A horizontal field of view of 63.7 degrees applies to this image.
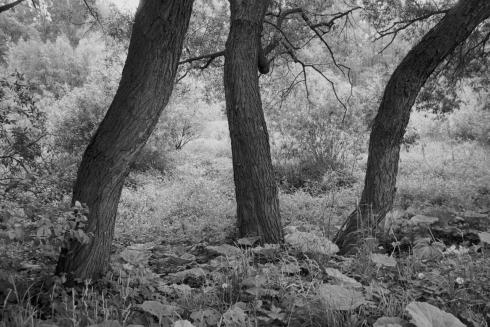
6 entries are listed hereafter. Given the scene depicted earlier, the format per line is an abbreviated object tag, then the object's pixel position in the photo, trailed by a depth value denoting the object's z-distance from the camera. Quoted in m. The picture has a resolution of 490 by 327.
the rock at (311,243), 3.25
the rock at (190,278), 2.97
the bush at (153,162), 12.34
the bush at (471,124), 13.68
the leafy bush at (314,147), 10.66
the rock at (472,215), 4.35
